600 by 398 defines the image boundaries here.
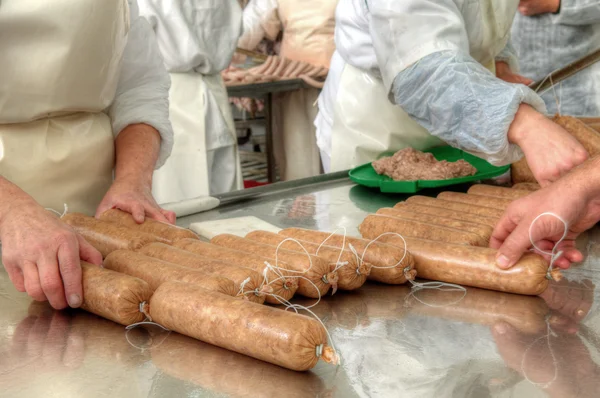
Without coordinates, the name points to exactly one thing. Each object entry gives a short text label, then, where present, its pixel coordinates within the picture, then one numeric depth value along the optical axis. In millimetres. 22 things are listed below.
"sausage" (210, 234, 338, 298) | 1801
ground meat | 2844
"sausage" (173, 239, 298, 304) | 1771
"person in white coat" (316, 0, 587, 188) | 2334
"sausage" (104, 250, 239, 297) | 1665
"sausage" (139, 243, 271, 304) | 1704
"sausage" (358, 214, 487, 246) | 2041
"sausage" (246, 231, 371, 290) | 1845
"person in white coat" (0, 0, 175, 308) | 1747
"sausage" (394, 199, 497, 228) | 2196
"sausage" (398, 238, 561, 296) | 1810
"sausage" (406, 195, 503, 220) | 2289
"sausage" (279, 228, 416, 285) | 1891
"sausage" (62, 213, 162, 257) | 2020
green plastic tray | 2783
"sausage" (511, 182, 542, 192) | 2639
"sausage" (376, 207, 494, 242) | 2090
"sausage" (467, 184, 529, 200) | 2477
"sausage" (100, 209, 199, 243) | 2100
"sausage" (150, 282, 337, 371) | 1416
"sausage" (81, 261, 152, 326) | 1658
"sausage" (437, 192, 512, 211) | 2383
